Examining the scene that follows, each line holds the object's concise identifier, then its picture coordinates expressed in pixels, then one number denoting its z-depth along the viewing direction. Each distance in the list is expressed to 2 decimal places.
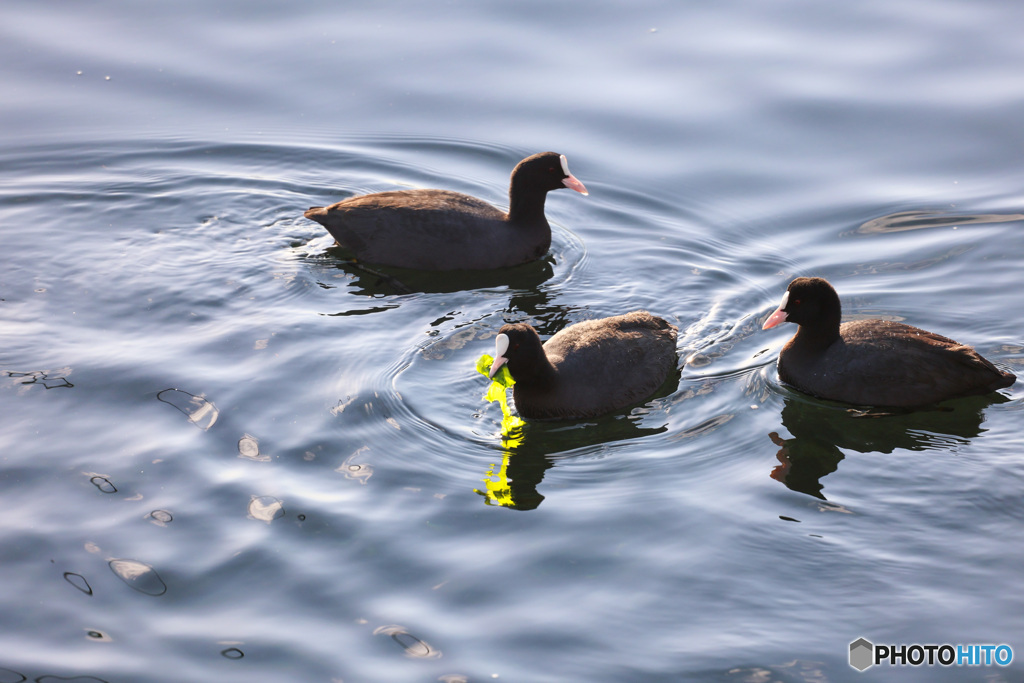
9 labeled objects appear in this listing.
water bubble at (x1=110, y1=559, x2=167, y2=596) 11.57
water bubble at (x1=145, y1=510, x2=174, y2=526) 12.59
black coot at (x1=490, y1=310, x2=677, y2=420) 14.38
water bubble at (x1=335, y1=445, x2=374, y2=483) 13.46
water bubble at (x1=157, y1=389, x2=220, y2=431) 14.53
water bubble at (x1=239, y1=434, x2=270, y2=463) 13.77
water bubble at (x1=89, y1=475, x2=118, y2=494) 13.21
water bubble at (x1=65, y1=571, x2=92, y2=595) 11.59
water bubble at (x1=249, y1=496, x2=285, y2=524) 12.62
